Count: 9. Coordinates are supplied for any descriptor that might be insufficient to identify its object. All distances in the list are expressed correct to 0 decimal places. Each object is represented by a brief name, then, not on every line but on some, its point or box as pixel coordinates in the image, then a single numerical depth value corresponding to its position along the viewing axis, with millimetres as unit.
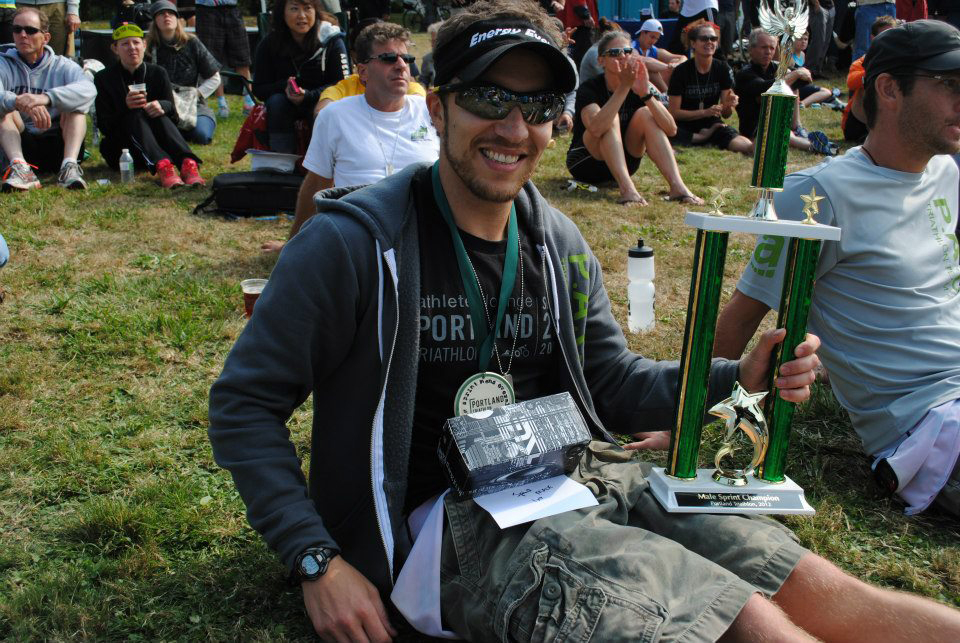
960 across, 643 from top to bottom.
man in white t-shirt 5520
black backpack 7281
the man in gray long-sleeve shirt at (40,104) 8219
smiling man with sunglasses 1934
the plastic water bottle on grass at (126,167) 8548
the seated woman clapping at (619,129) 8195
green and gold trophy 2219
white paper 2096
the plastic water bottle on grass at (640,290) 5082
